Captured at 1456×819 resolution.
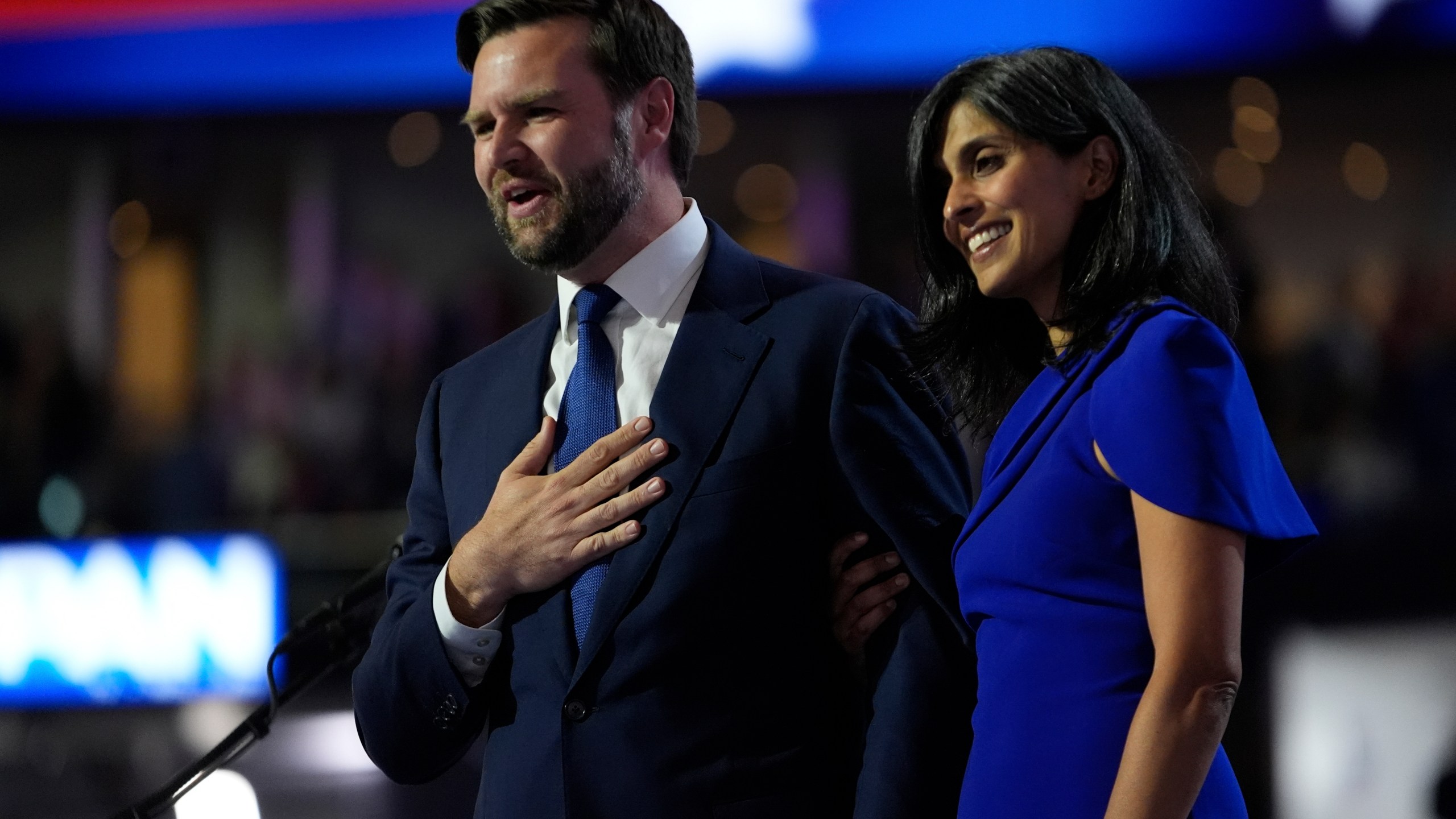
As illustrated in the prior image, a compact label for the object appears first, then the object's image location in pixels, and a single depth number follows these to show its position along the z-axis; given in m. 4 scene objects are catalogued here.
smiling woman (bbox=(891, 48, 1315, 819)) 5.99
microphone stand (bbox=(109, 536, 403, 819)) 6.49
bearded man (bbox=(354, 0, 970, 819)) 6.23
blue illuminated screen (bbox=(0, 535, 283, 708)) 10.82
